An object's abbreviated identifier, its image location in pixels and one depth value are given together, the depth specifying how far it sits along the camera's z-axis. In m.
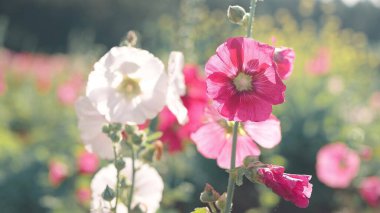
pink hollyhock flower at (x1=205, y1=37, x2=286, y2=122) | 0.95
